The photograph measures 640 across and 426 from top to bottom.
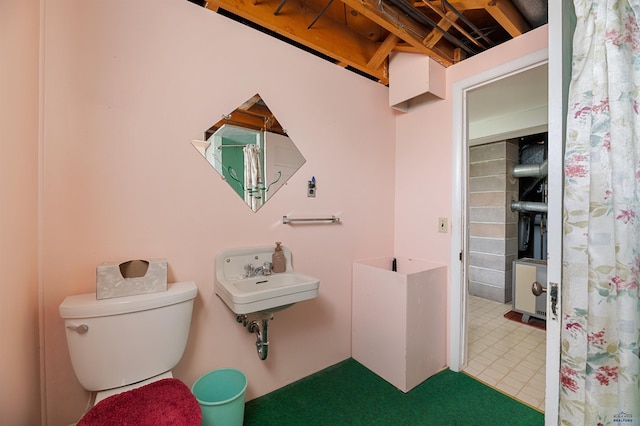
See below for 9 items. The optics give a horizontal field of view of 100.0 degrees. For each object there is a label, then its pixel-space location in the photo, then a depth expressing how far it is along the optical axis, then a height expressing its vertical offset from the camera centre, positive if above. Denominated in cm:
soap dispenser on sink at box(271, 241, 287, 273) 167 -31
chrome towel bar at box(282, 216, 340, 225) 175 -5
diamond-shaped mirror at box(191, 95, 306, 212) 150 +36
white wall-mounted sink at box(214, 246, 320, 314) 124 -39
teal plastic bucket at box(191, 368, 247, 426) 123 -93
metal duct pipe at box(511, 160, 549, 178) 325 +55
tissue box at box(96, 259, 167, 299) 111 -29
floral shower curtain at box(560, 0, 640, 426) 74 -4
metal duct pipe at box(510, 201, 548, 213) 333 +9
